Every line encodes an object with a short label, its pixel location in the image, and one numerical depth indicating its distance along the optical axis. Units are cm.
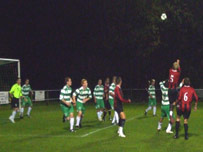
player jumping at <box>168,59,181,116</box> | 1688
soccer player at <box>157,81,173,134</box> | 1637
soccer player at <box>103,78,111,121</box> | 2178
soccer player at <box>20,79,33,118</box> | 2495
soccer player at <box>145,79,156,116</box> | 2525
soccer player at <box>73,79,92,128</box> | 1820
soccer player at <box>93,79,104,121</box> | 2220
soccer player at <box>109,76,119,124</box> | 1991
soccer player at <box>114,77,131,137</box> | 1531
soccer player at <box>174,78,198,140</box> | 1441
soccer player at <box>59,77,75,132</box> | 1706
